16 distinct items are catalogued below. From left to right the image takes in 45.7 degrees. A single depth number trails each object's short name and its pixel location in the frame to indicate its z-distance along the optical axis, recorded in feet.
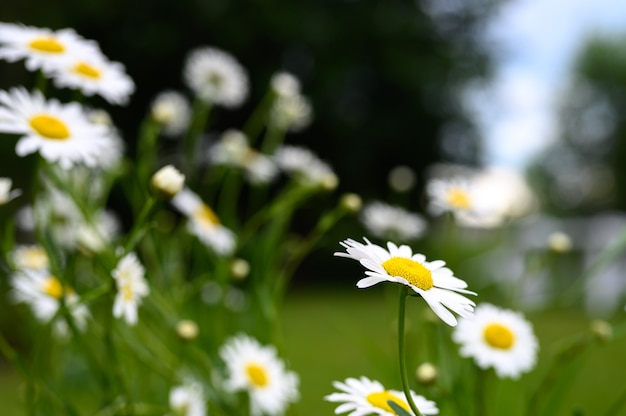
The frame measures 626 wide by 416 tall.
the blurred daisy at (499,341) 2.20
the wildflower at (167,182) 1.90
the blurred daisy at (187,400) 2.62
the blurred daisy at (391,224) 3.81
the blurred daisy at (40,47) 2.35
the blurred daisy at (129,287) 2.23
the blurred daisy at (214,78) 4.49
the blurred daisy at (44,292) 2.48
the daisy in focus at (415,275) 1.29
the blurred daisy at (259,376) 2.60
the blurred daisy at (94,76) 2.42
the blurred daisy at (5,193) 2.29
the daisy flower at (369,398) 1.51
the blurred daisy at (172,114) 3.40
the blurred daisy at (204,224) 3.05
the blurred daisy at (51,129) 2.11
